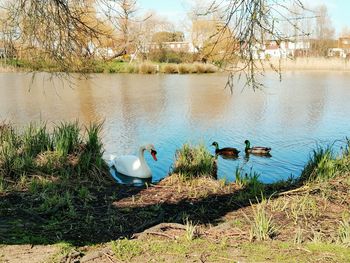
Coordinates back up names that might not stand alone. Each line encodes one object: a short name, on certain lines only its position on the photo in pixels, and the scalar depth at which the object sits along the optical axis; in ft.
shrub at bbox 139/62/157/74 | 113.19
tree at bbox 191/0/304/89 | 14.24
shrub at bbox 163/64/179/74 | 118.32
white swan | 25.71
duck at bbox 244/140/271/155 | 31.65
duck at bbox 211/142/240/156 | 31.65
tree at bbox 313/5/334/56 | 160.49
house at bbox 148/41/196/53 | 140.05
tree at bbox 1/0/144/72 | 16.69
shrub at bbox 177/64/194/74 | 118.42
